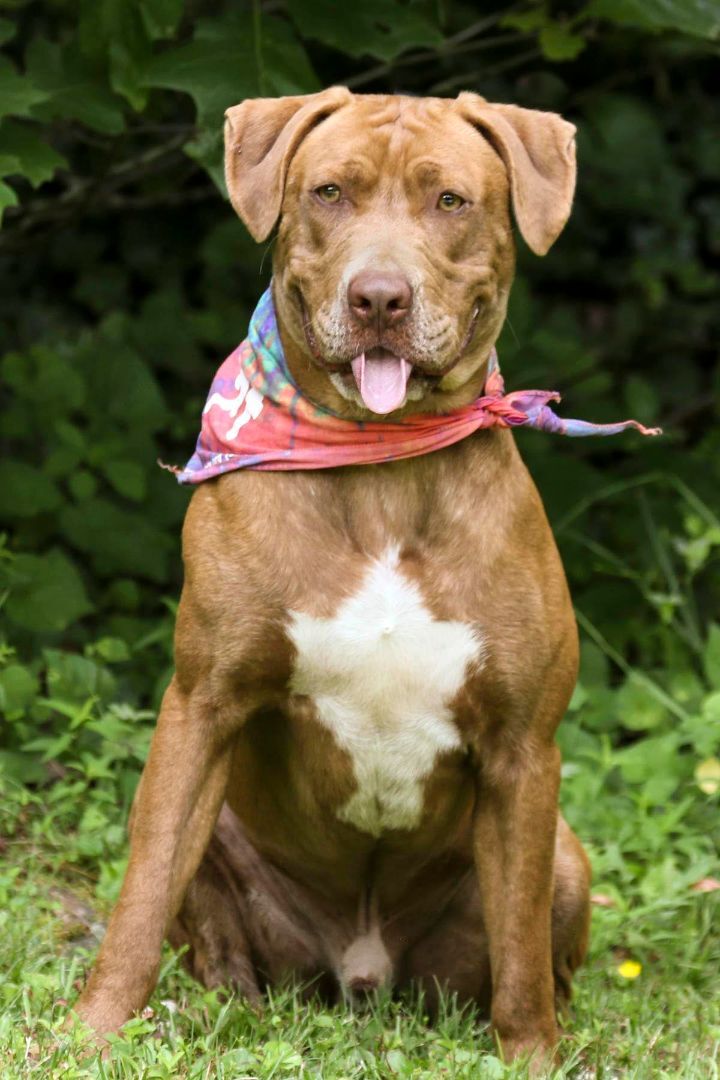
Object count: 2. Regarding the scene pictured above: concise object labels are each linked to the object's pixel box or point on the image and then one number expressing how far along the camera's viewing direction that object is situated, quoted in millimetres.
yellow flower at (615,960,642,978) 6829
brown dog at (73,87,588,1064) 5539
